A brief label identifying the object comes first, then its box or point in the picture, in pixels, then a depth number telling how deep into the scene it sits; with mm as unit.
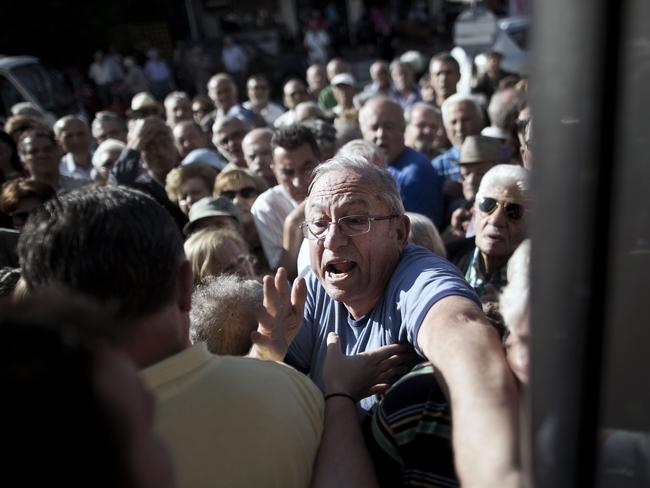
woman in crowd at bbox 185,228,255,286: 2920
